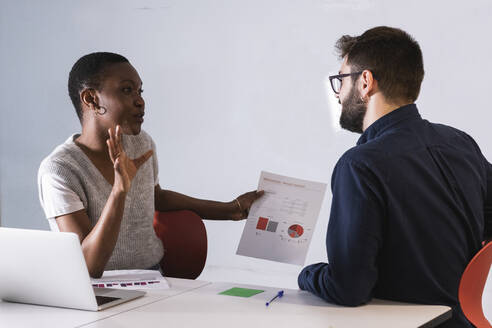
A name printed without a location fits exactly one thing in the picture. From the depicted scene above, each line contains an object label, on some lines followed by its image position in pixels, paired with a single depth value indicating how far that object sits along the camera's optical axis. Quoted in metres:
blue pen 1.84
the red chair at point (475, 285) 1.68
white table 1.57
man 1.67
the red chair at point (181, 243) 2.74
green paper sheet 1.88
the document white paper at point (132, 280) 1.99
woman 2.18
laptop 1.64
